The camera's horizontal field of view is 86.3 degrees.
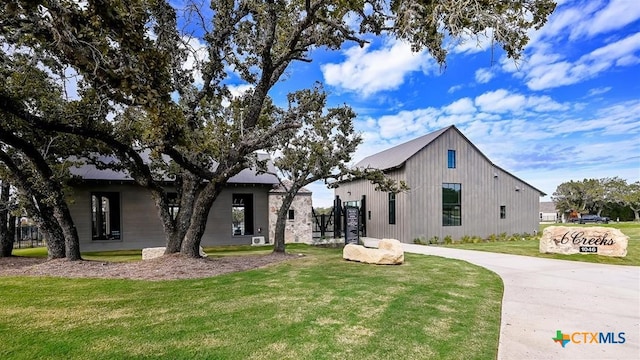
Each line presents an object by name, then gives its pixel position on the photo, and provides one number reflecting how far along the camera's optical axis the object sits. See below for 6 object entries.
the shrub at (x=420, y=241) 16.28
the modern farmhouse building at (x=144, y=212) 13.31
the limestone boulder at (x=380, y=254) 8.67
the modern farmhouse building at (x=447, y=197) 16.70
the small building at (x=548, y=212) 56.22
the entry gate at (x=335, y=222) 16.00
